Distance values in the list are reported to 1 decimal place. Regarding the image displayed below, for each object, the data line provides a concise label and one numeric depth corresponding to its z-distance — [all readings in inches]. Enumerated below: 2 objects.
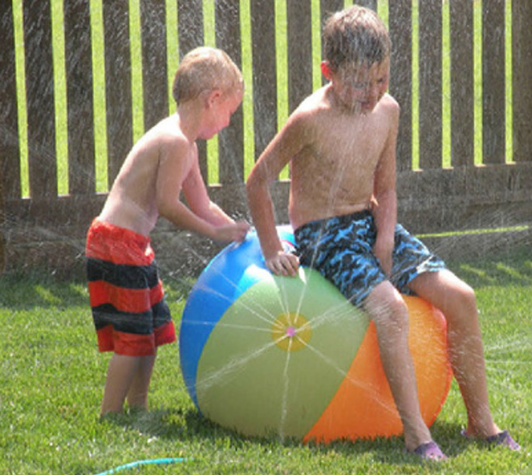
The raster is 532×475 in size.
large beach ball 252.5
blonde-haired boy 281.7
